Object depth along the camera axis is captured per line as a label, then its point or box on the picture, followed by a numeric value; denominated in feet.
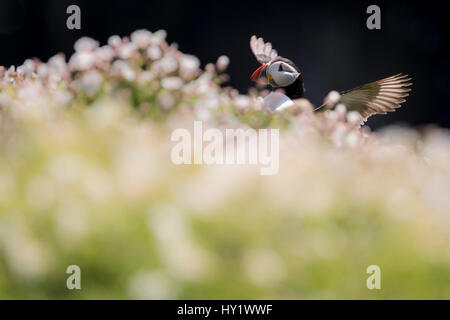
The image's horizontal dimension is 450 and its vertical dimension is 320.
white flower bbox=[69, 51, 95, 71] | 17.21
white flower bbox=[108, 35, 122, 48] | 18.38
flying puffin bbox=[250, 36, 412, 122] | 25.66
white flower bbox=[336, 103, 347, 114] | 19.21
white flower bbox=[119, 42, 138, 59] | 17.98
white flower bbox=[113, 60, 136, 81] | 17.44
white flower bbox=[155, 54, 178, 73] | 17.90
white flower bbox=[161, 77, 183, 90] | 17.07
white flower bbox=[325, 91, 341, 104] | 18.42
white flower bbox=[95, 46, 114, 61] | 17.88
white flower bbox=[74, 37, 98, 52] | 18.10
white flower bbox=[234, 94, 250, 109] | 17.56
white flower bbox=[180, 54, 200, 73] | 17.79
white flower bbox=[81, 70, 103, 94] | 16.57
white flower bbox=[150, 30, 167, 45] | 18.34
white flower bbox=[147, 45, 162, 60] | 18.21
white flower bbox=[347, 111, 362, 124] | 19.03
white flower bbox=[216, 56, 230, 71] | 18.13
